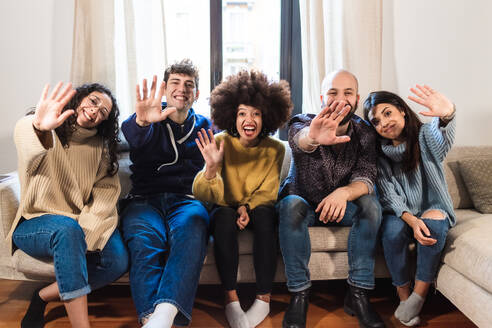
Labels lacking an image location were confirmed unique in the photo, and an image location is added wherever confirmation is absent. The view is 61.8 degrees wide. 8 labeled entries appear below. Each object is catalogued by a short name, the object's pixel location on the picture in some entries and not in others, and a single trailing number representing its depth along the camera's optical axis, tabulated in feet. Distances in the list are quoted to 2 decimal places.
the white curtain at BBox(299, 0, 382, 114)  8.05
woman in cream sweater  4.85
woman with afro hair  5.49
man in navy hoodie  4.88
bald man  5.42
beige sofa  4.81
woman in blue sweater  5.45
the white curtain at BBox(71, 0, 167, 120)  7.72
